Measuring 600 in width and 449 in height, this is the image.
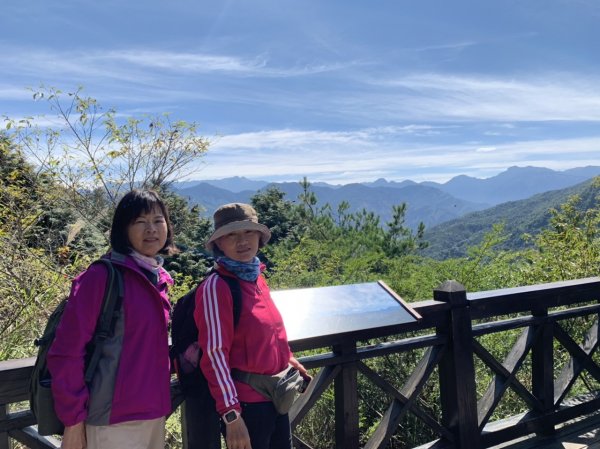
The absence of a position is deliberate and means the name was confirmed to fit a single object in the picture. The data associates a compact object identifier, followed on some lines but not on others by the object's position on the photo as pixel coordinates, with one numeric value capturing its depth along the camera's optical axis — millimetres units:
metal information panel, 2102
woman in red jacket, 1604
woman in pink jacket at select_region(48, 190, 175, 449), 1354
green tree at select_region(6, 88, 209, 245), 8016
